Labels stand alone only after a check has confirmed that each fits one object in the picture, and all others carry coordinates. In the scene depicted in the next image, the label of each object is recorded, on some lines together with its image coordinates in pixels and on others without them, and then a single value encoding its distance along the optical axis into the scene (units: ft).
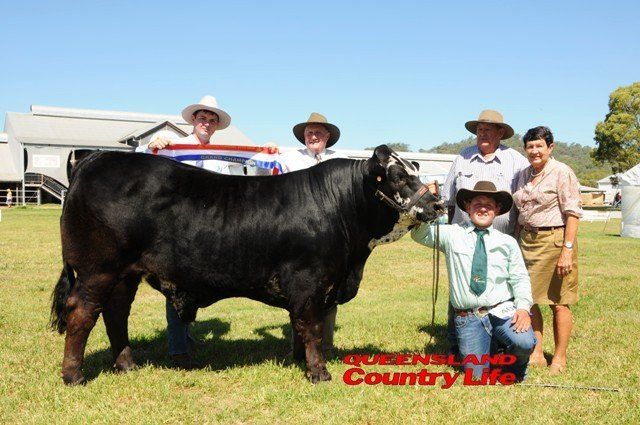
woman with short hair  15.92
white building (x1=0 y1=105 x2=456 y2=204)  141.90
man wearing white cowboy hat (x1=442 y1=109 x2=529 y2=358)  17.46
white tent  64.28
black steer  14.39
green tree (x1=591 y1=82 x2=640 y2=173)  156.25
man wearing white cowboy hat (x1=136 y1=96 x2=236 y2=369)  17.28
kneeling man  15.34
